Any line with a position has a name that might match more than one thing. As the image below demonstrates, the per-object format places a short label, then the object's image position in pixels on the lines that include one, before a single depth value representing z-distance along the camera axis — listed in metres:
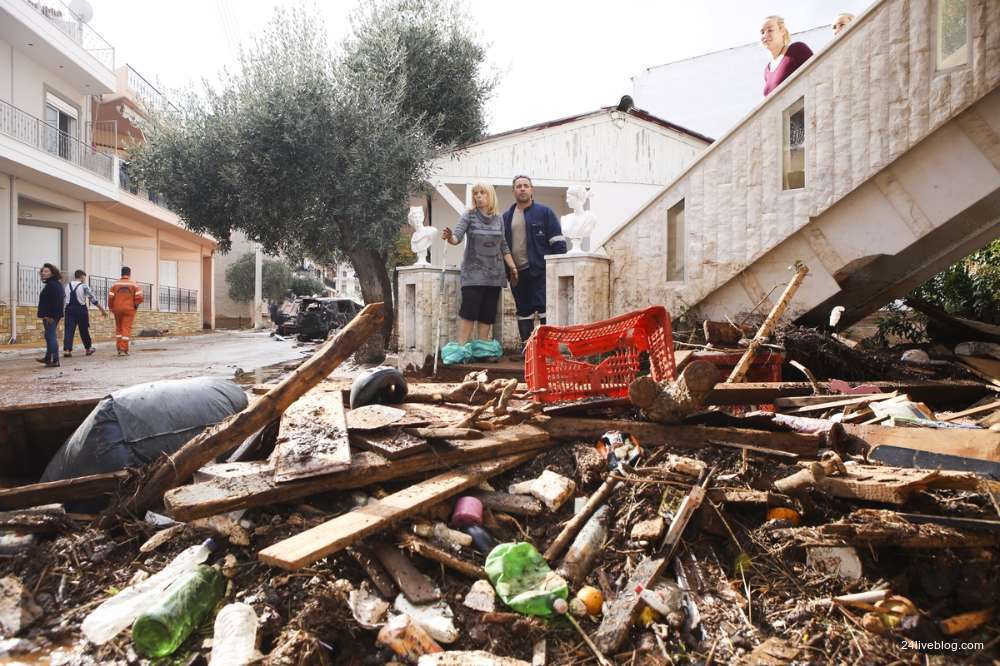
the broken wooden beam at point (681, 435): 2.85
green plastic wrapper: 2.12
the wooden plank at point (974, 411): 3.71
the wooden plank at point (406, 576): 2.18
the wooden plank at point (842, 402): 3.77
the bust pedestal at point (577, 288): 6.87
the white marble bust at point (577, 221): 7.03
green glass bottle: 2.00
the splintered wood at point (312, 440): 2.72
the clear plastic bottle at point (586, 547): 2.31
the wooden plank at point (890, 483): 2.18
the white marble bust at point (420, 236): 8.33
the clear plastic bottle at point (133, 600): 2.15
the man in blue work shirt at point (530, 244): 7.57
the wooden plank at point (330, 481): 2.53
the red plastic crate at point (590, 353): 4.11
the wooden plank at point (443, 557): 2.31
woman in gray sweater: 7.23
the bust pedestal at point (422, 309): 8.12
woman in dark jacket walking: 10.44
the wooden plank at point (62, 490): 2.99
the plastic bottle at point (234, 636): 1.88
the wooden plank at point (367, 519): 2.09
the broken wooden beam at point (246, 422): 3.02
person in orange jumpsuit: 13.01
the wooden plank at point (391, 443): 2.92
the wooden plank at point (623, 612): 1.97
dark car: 18.98
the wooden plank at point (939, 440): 2.69
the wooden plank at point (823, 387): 3.90
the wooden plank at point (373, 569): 2.22
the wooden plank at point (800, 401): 3.90
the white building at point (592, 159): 12.51
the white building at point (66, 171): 15.59
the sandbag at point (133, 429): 3.31
